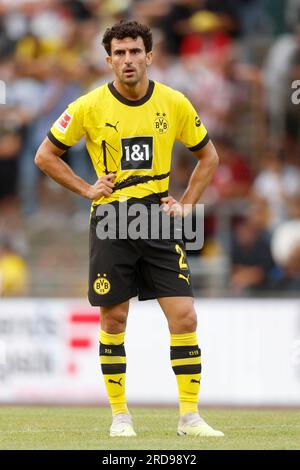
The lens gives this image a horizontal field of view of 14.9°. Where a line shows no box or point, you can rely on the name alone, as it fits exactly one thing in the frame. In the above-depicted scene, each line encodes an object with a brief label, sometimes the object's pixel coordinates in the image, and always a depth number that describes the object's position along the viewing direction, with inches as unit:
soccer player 289.9
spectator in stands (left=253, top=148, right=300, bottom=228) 517.3
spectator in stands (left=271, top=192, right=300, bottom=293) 485.7
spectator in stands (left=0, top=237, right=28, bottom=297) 507.2
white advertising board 447.2
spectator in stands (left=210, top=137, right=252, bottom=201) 541.0
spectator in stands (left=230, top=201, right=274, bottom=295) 495.5
